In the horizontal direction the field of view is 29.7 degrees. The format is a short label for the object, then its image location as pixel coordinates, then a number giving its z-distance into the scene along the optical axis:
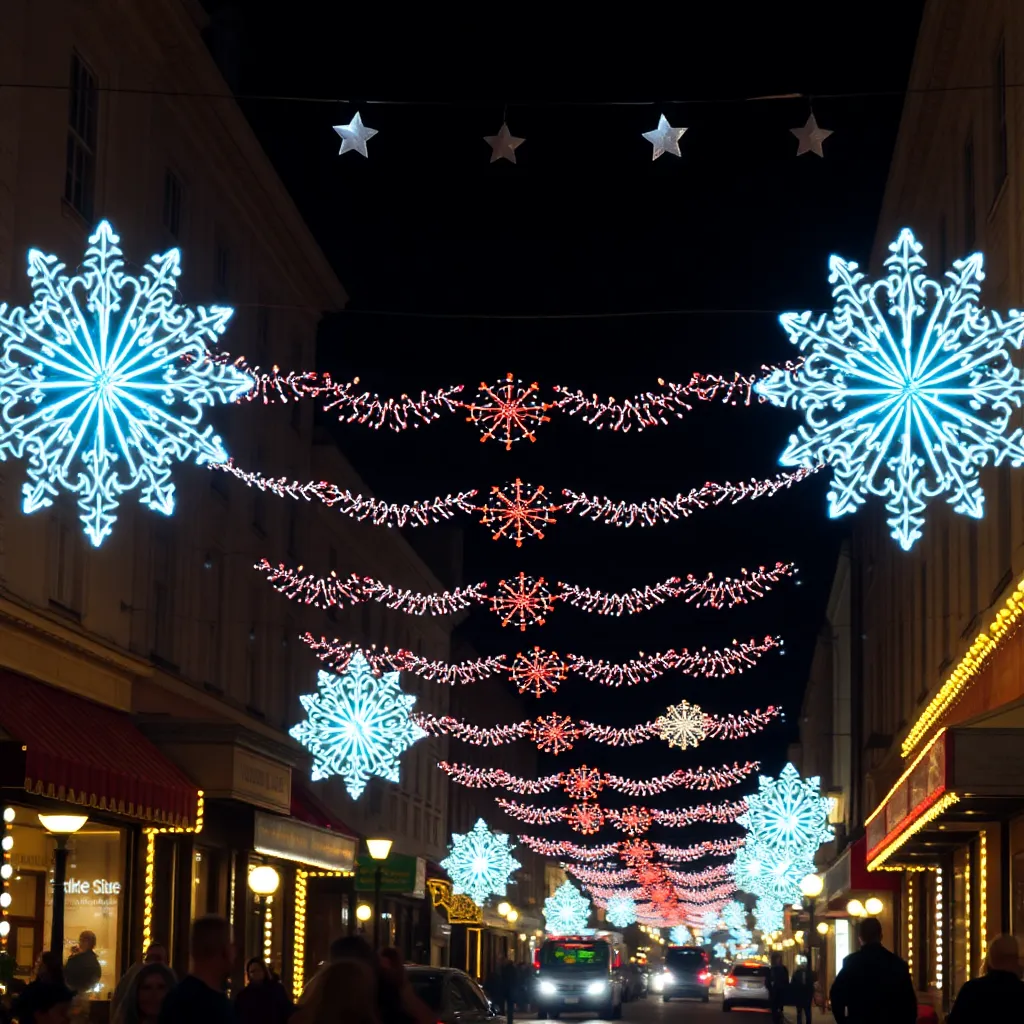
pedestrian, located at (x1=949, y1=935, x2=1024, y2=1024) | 12.60
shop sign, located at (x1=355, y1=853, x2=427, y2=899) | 35.03
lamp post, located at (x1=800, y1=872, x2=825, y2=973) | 41.91
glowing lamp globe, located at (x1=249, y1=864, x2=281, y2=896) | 31.69
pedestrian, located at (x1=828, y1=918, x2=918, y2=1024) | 15.99
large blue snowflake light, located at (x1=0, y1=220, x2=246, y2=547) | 18.41
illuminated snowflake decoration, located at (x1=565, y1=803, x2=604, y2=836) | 64.25
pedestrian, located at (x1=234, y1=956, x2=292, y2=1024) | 18.78
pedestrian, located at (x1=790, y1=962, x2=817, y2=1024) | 42.72
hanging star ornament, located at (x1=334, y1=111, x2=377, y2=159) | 16.73
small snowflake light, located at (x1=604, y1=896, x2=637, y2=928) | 144.64
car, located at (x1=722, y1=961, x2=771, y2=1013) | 60.75
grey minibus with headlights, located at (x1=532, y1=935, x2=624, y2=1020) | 55.47
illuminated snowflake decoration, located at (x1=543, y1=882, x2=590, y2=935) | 100.81
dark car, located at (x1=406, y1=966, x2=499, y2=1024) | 19.91
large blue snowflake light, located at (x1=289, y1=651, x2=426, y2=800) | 37.53
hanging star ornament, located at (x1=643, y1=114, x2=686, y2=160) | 16.33
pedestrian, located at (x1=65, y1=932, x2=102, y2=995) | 15.11
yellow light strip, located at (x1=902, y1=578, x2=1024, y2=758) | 23.09
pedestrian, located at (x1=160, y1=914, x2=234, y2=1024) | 9.56
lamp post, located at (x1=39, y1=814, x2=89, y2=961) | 19.31
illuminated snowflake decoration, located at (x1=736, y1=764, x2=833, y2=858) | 54.75
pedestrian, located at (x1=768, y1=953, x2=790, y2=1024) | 50.28
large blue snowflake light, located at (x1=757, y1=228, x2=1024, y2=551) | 17.47
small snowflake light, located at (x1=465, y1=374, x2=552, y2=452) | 22.33
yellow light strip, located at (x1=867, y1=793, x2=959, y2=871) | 21.75
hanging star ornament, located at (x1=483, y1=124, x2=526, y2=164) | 16.64
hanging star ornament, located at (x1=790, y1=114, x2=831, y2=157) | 16.73
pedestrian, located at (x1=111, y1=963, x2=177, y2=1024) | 12.07
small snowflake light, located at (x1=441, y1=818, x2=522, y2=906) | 60.03
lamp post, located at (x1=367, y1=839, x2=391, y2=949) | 29.17
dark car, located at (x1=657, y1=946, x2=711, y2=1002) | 89.56
